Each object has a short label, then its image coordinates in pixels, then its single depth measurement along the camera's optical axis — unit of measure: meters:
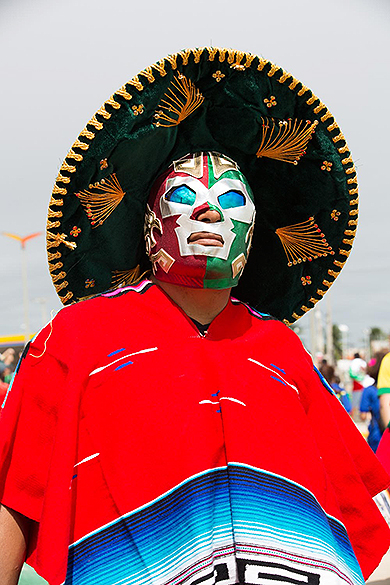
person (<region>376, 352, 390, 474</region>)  4.93
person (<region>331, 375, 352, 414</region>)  8.63
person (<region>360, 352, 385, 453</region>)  6.44
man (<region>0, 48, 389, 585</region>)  1.88
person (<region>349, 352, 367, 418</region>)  12.11
